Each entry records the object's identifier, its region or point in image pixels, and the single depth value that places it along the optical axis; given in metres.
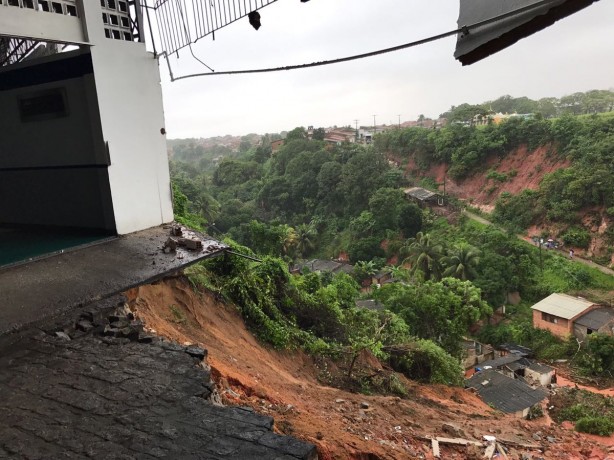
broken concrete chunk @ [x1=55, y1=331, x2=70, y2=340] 3.84
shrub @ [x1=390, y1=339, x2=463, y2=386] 11.23
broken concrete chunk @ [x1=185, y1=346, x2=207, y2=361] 3.79
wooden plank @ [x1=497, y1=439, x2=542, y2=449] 7.35
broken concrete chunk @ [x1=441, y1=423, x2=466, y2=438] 6.85
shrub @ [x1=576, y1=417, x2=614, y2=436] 12.21
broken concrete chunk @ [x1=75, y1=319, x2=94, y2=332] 4.00
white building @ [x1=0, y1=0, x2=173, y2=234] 5.26
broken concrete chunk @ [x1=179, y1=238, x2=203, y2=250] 5.46
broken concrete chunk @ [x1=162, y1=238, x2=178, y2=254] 5.36
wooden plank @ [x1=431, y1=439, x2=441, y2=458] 5.86
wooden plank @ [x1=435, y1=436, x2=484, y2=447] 6.32
